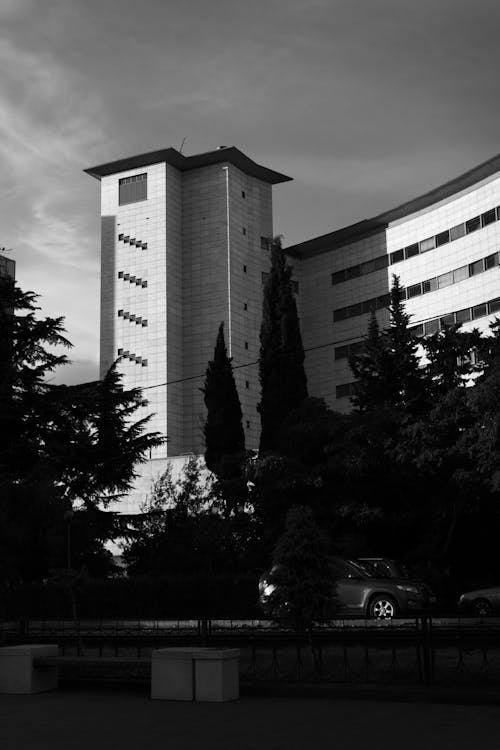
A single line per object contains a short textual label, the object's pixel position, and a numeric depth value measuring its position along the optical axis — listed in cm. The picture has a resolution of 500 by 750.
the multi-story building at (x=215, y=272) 6581
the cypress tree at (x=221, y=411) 4606
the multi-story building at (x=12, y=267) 11512
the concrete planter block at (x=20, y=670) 1317
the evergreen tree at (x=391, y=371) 3388
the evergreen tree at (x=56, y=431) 2909
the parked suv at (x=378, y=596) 2031
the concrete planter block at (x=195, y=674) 1187
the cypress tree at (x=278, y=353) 4309
